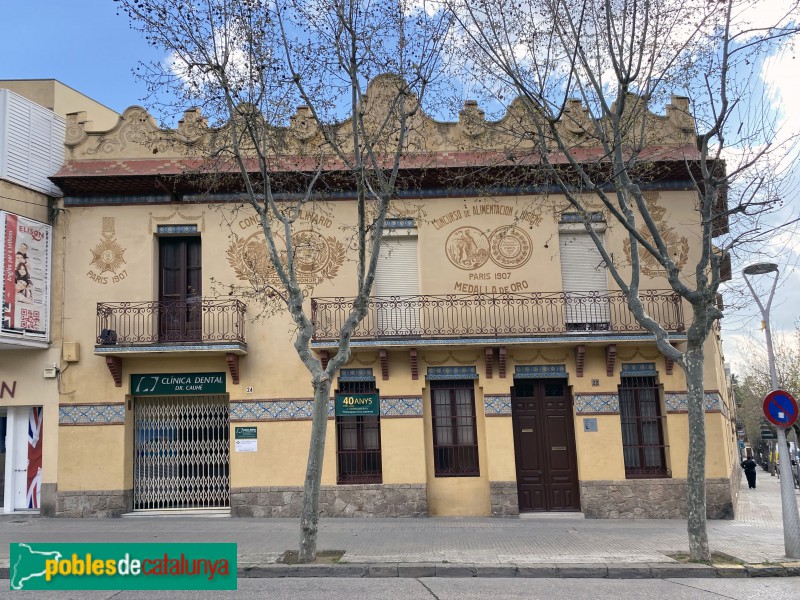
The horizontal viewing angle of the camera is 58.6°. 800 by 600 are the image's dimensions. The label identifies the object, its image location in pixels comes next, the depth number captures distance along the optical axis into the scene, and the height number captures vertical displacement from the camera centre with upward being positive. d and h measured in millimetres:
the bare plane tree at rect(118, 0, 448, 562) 10609 +4829
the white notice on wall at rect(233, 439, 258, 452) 15219 -634
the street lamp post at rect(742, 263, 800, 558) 10539 -1310
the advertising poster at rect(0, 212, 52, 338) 14664 +3132
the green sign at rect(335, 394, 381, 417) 15367 +138
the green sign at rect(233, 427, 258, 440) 15258 -370
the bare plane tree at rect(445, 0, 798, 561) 10383 +3666
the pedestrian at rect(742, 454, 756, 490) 26069 -2699
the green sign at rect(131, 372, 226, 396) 15555 +743
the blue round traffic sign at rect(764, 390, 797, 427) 10852 -182
